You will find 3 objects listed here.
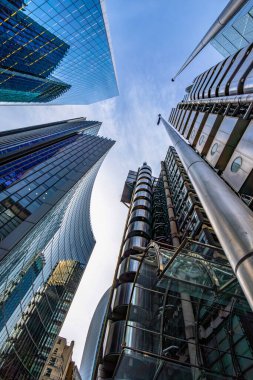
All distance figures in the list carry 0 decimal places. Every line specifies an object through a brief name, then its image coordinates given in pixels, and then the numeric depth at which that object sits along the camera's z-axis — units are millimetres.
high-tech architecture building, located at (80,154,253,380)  9000
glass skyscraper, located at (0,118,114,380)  33625
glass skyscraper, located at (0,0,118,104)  48562
